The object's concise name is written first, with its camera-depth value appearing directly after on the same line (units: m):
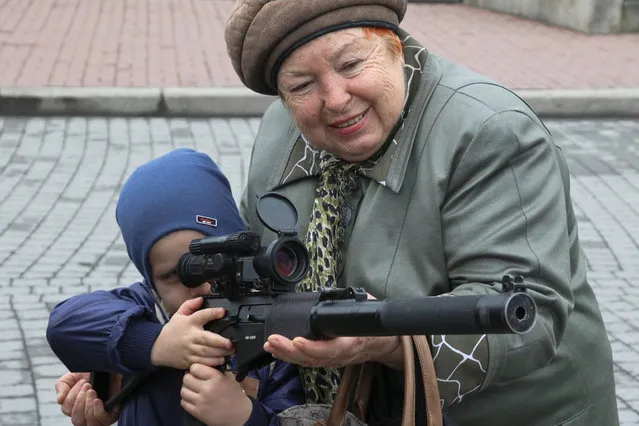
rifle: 3.87
